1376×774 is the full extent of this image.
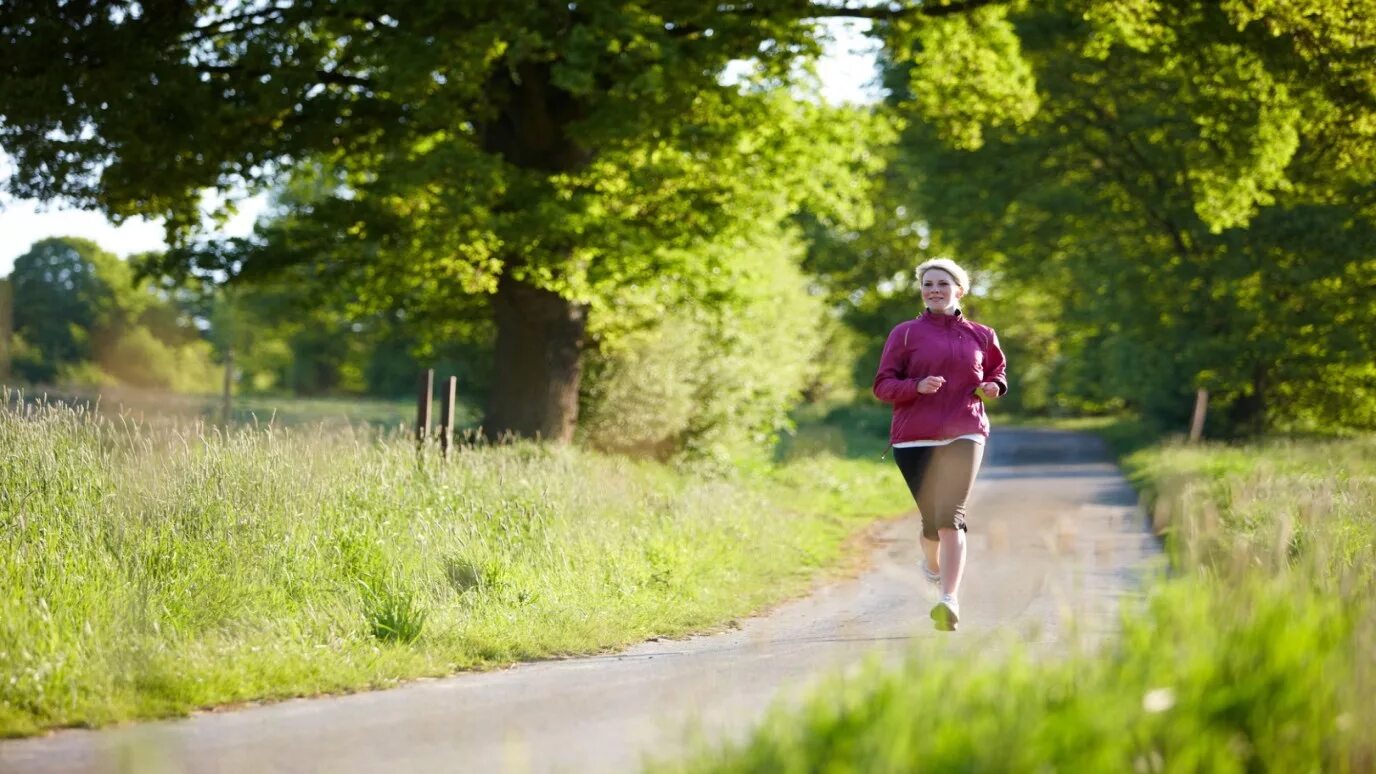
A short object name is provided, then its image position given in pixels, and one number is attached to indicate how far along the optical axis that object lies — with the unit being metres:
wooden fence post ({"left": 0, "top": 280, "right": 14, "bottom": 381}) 63.96
